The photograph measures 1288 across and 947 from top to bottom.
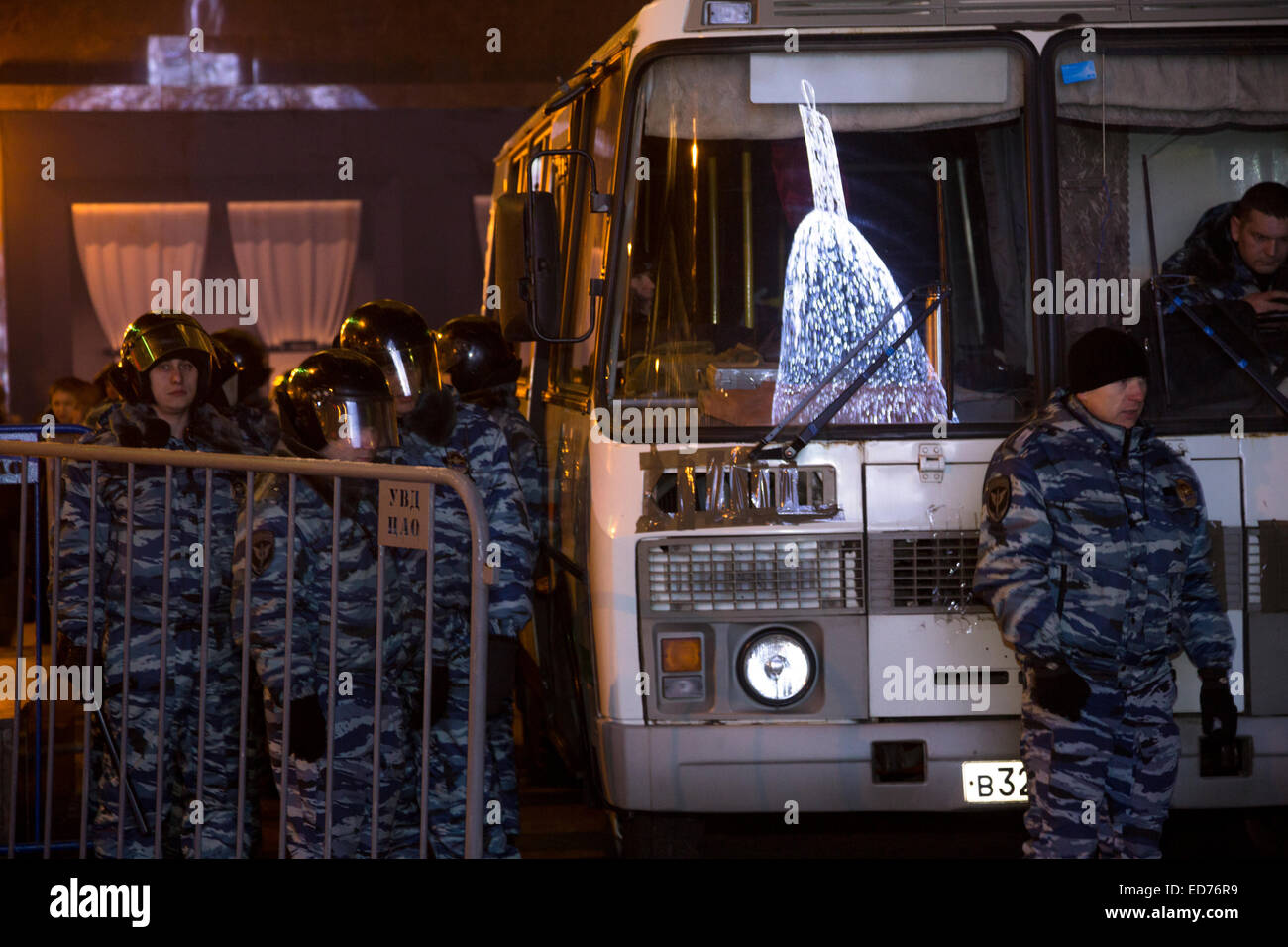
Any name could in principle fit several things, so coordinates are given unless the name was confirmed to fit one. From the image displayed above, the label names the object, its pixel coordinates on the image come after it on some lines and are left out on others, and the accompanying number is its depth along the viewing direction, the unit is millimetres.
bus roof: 9937
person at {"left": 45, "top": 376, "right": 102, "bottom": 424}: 22594
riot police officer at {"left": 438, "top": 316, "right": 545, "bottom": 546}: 13812
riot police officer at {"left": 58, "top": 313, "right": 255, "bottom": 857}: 10680
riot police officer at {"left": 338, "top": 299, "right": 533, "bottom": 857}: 10484
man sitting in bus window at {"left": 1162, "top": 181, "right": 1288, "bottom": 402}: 10086
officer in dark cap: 9258
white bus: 9766
